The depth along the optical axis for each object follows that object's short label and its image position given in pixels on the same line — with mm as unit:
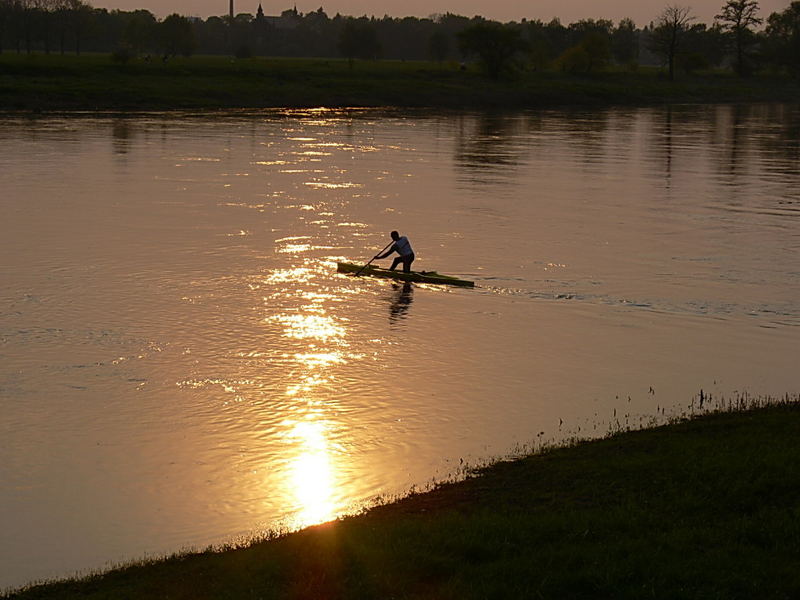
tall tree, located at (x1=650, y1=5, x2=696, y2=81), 187500
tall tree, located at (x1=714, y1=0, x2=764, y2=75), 190875
